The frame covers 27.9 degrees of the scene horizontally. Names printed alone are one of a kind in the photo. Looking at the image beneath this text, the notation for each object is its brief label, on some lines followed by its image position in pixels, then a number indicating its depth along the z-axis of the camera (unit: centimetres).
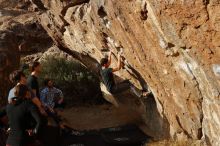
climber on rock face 1106
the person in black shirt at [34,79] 955
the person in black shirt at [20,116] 697
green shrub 1758
